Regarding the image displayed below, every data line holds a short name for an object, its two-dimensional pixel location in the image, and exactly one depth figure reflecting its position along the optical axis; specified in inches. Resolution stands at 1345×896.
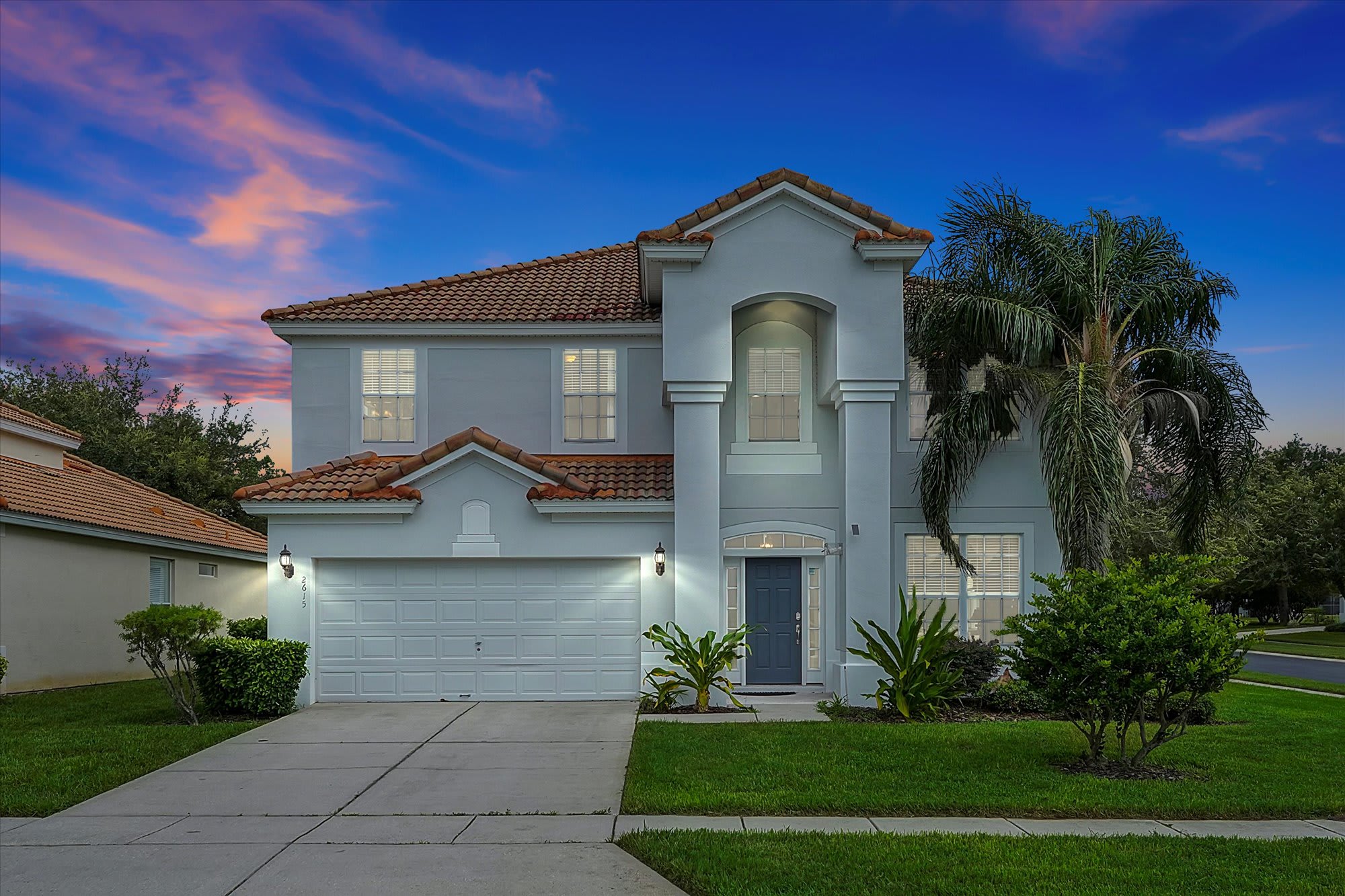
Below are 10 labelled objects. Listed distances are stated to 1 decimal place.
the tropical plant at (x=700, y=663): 572.7
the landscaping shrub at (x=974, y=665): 577.6
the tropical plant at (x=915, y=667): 537.0
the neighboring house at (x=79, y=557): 706.8
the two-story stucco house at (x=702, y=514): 608.4
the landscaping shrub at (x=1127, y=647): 382.6
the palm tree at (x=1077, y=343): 593.6
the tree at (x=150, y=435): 1396.4
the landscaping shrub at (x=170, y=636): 540.7
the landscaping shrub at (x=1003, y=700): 554.6
